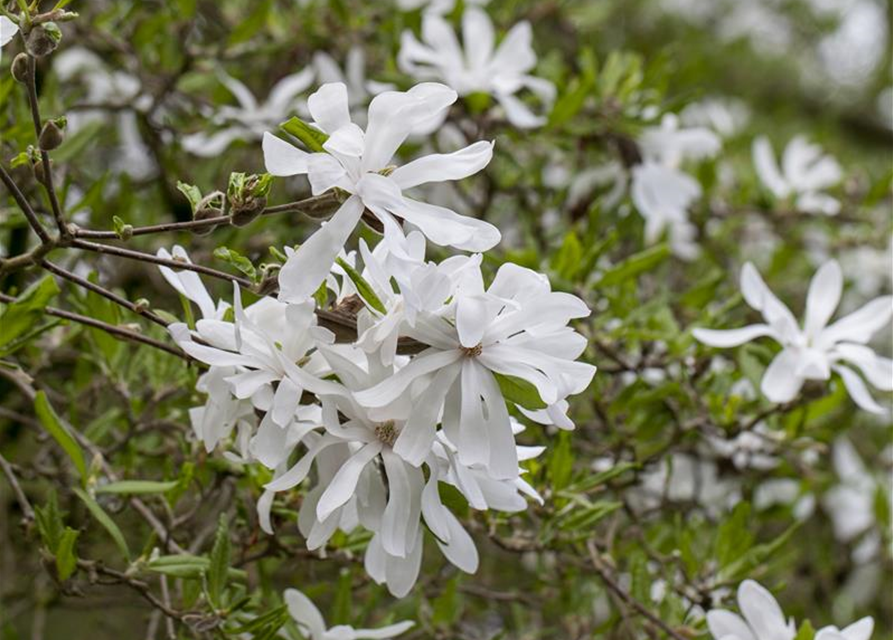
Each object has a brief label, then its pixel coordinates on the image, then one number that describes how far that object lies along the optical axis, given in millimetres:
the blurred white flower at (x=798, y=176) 2034
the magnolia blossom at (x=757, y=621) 1296
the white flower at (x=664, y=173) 1674
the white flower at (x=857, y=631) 1278
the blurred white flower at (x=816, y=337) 1396
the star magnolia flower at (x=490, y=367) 1147
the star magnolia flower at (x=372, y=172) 1143
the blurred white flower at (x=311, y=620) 1291
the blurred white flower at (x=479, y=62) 1579
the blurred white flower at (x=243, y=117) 1665
